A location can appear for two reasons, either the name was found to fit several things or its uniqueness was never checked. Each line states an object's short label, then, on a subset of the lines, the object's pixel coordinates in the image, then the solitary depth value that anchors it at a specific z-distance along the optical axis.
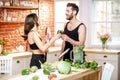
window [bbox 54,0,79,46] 7.18
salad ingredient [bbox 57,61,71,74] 3.14
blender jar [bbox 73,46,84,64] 3.60
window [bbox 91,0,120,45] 6.64
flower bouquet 6.23
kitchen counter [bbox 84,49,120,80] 6.12
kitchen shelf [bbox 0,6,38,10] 5.75
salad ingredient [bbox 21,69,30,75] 3.05
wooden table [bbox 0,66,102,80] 2.96
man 3.98
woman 4.08
